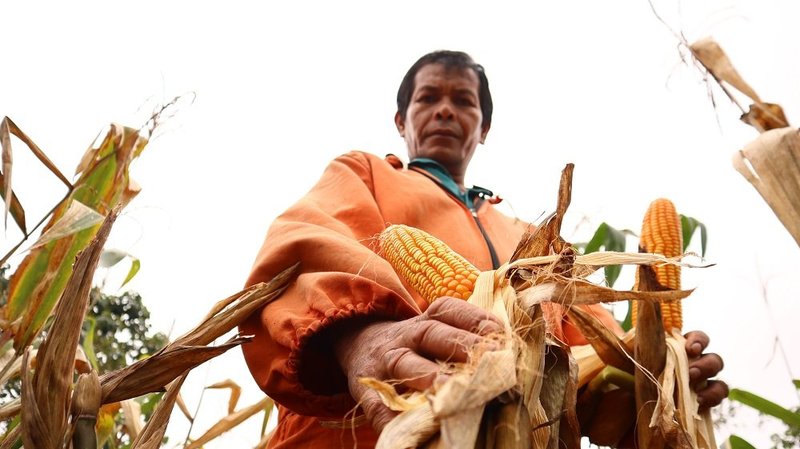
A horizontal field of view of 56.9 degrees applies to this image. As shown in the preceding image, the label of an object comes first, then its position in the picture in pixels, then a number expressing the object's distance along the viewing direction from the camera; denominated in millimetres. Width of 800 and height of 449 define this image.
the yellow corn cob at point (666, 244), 1248
